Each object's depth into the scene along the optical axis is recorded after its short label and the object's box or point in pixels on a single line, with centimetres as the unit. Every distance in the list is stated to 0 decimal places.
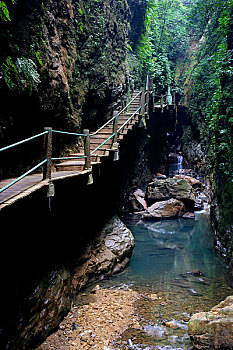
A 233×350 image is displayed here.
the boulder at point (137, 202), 1388
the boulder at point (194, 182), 1641
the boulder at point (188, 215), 1275
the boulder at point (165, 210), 1259
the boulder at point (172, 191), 1340
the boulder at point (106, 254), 617
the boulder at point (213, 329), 352
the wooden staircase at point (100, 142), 560
